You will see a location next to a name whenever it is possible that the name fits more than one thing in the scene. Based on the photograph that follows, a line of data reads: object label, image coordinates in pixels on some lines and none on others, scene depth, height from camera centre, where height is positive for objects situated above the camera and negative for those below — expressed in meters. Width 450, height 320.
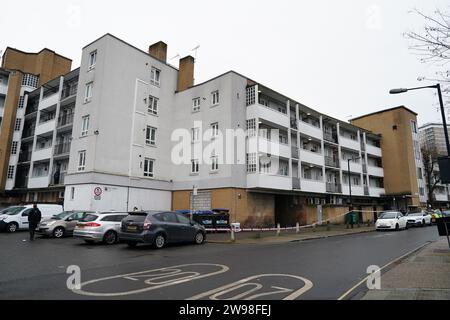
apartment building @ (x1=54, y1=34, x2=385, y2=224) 25.52 +6.78
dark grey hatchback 13.23 -0.49
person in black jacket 15.97 -0.17
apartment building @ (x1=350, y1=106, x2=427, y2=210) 44.56 +8.85
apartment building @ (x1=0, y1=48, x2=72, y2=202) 35.97 +15.26
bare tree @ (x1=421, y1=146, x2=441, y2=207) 58.21 +10.17
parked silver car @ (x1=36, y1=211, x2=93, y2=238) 17.45 -0.45
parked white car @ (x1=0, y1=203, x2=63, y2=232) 20.14 +0.09
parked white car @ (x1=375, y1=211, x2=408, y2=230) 25.94 -0.20
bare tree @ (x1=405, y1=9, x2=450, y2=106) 8.43 +4.68
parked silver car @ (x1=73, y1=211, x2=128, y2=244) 14.80 -0.48
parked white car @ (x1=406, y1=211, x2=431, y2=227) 31.00 -0.02
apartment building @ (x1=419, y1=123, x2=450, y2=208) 47.28 +6.31
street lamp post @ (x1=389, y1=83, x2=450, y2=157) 10.96 +3.82
